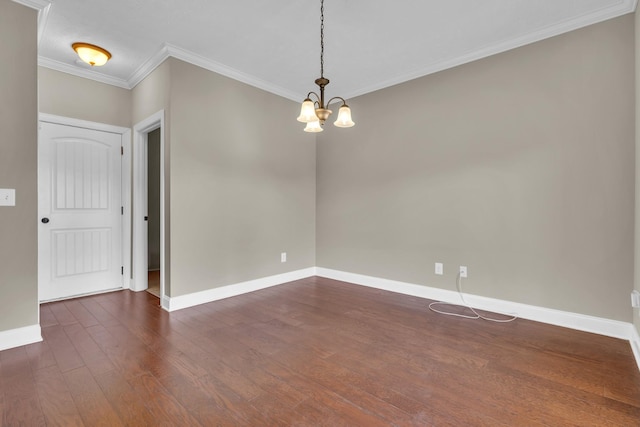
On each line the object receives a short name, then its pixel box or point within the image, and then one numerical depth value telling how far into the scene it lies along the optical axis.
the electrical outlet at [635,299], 2.17
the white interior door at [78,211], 3.42
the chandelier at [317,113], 2.27
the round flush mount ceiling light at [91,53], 3.05
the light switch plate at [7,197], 2.29
